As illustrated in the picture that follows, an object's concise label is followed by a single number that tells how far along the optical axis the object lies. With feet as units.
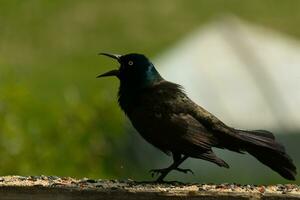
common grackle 45.96
